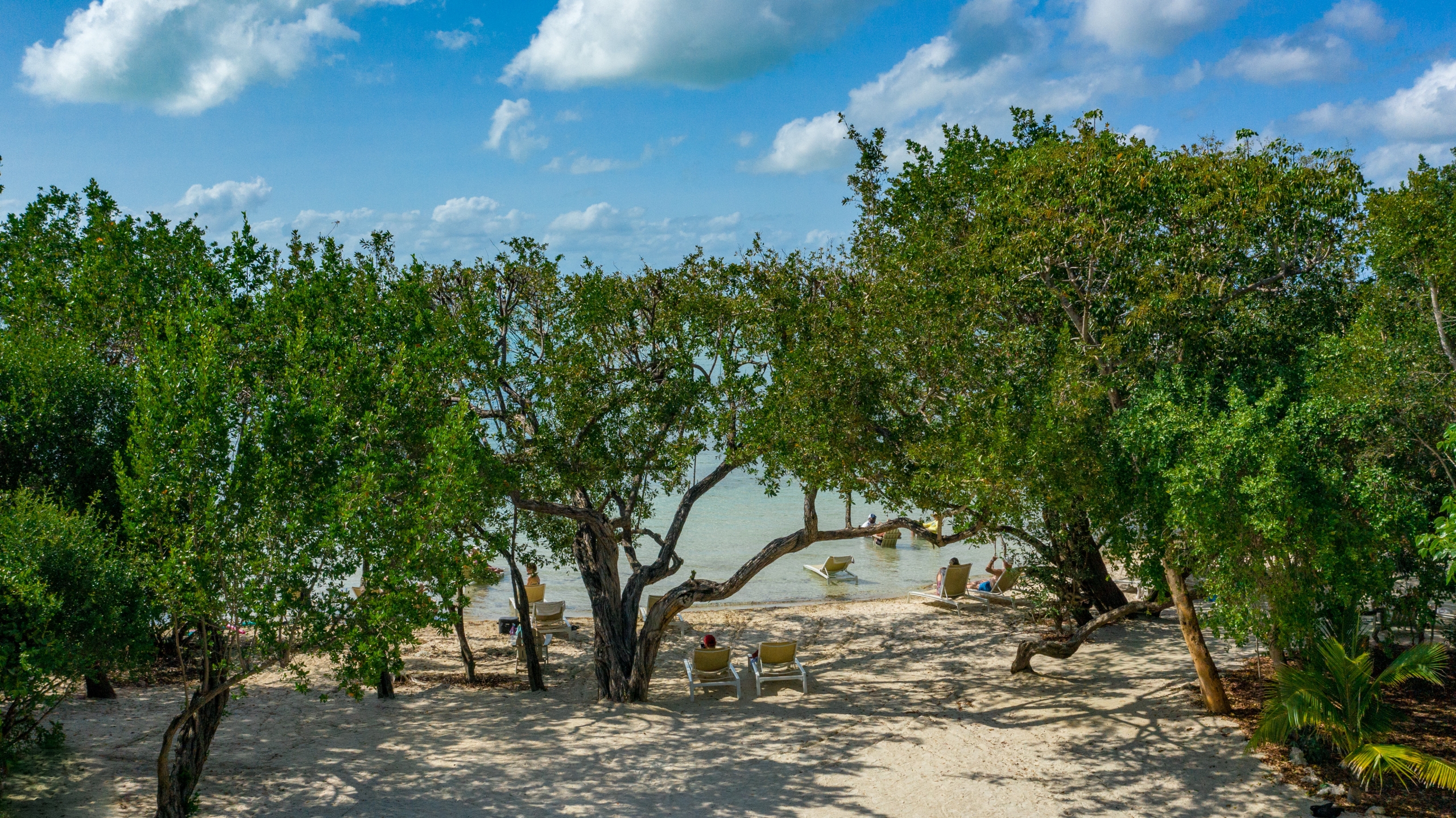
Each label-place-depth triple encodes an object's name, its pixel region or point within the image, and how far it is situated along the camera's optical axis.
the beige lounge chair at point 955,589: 20.61
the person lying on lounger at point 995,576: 21.23
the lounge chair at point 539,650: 17.05
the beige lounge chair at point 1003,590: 20.47
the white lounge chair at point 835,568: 26.44
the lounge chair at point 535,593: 21.27
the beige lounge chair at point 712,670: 14.95
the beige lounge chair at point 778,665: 15.08
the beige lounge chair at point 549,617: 19.34
